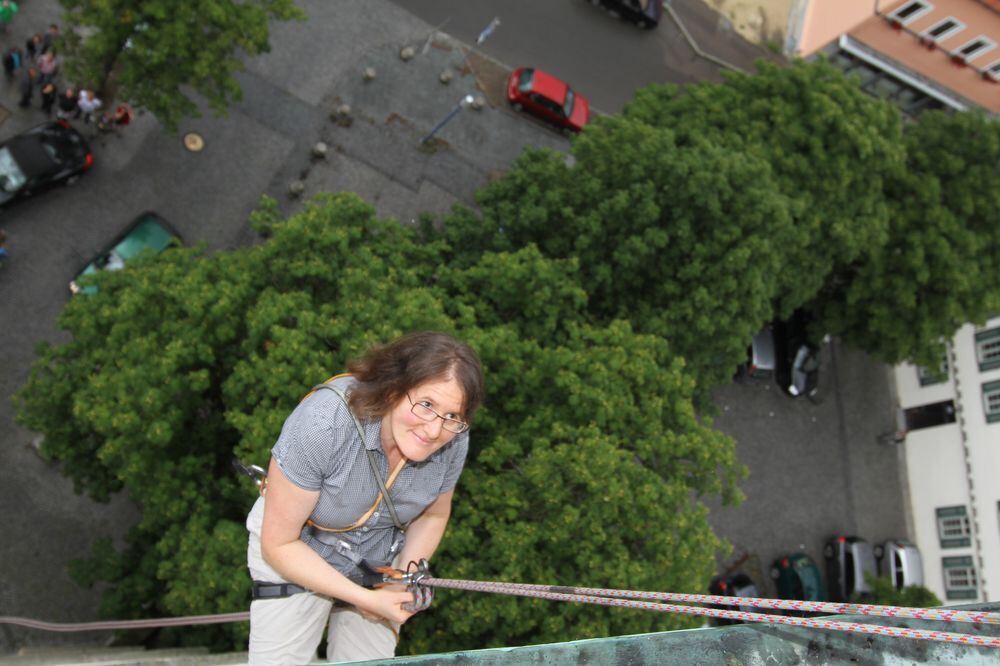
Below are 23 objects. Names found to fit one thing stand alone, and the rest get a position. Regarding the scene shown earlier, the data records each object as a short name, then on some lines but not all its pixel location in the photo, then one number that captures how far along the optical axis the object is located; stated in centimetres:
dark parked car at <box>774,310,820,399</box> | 2978
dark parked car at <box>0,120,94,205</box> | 2375
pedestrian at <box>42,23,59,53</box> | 2487
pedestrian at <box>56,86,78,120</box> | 2520
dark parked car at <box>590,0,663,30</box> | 3291
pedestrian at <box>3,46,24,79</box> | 2497
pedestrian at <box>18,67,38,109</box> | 2514
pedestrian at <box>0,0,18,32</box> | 2575
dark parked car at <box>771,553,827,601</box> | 2761
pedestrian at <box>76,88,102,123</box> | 2464
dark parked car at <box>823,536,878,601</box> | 2823
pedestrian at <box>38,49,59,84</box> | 2478
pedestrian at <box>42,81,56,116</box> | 2455
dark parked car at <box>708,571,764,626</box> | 2642
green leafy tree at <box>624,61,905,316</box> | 2131
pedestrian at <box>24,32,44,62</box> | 2516
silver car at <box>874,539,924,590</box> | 2823
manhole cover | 2686
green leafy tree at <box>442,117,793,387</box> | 1933
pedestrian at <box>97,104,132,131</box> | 2561
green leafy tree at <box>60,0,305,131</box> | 2014
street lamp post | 2886
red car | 2997
